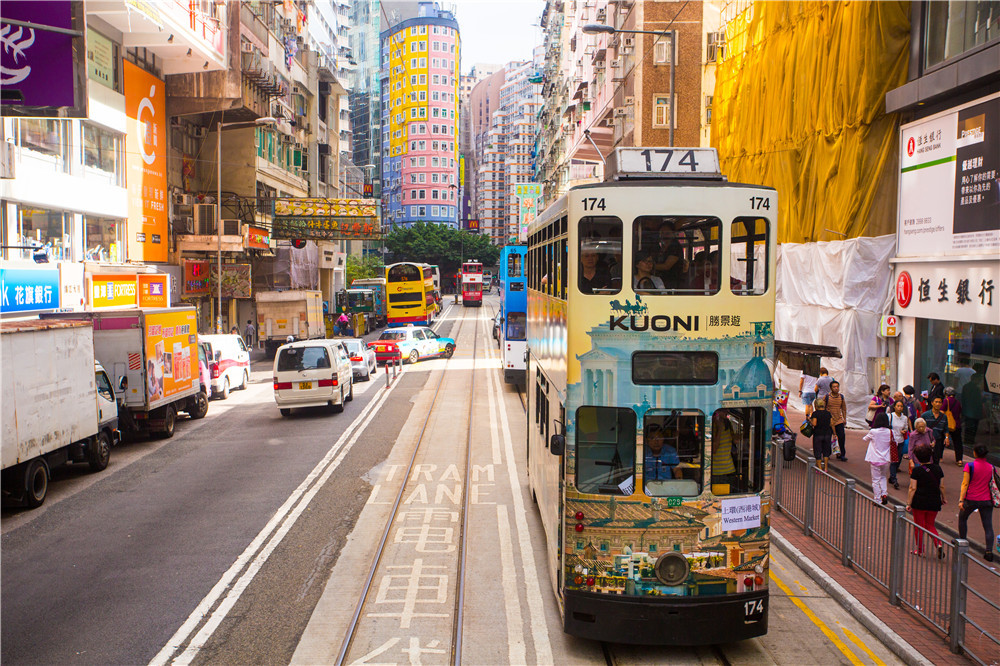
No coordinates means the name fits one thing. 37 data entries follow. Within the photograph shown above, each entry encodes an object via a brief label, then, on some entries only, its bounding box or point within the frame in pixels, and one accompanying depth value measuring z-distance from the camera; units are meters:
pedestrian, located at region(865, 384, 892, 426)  14.66
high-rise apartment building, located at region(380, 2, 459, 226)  124.50
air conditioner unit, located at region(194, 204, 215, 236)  35.25
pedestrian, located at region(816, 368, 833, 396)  16.04
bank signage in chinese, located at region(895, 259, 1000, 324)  15.23
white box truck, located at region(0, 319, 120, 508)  12.18
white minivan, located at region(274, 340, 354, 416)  21.14
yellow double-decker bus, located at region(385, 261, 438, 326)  49.59
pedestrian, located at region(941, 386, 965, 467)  15.05
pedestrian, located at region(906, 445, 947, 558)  9.37
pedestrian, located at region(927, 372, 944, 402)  15.54
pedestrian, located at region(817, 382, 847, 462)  15.49
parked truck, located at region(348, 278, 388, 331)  59.88
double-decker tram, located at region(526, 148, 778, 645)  7.11
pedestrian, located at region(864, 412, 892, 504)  11.77
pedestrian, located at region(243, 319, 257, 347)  41.16
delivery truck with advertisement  17.78
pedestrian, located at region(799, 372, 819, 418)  17.93
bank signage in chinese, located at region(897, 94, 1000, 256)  15.23
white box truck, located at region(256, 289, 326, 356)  38.22
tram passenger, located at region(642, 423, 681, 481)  7.19
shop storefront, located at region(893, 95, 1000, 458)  15.34
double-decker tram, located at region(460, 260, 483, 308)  76.94
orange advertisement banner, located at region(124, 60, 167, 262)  29.17
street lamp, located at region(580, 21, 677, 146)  19.02
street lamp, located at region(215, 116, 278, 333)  32.69
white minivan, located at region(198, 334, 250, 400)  25.83
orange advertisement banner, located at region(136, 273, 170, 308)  28.92
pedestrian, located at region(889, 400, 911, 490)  13.74
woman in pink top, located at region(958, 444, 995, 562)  9.59
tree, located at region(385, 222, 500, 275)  99.00
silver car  28.54
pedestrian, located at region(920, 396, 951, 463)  13.96
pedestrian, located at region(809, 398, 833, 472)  14.15
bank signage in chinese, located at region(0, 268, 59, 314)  20.38
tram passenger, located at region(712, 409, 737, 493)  7.18
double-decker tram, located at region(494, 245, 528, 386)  25.94
